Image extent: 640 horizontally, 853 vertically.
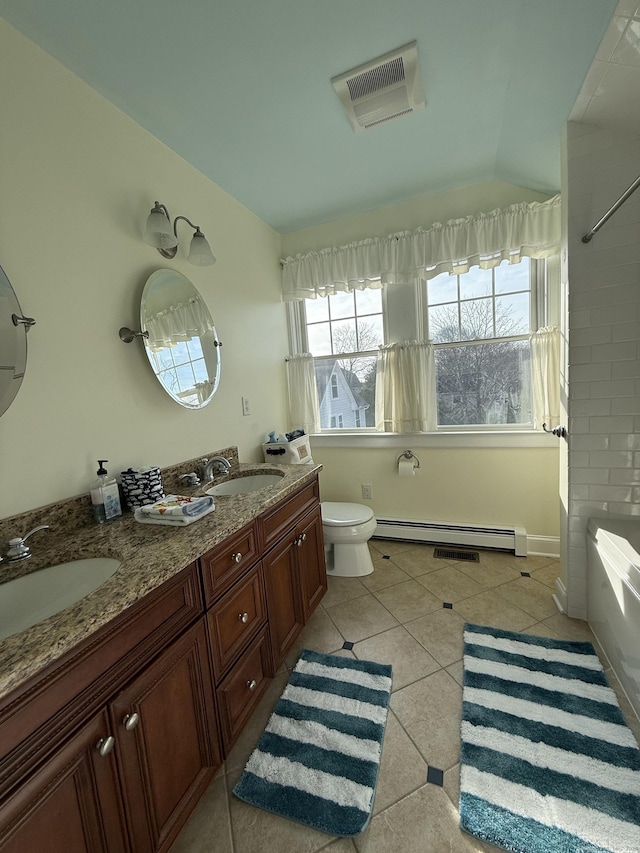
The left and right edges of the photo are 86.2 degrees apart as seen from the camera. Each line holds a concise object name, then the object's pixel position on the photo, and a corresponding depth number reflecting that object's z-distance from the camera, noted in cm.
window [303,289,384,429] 265
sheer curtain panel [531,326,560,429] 213
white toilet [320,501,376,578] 218
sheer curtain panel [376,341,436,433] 244
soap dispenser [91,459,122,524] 125
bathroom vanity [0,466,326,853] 61
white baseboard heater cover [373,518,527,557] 237
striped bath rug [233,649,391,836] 102
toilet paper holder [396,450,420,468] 256
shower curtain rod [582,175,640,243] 108
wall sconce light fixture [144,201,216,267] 147
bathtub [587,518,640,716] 123
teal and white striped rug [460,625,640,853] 94
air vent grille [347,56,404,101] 138
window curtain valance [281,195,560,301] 209
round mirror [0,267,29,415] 104
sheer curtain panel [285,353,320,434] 273
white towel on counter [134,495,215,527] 116
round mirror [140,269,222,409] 157
